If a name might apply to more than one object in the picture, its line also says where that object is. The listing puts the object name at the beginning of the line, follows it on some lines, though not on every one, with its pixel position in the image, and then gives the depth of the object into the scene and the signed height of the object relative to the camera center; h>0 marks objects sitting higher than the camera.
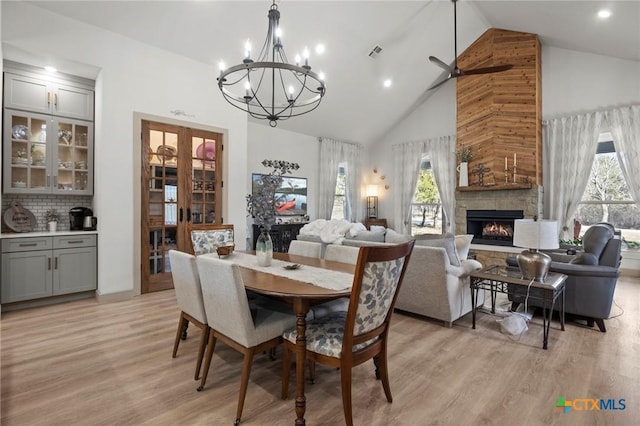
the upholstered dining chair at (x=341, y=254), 2.63 -0.35
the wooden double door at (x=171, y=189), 4.20 +0.35
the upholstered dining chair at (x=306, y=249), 2.95 -0.35
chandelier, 2.47 +2.19
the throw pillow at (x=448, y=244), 3.15 -0.31
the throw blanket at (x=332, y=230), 3.95 -0.22
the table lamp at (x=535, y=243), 2.70 -0.26
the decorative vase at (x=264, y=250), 2.48 -0.30
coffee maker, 4.03 -0.09
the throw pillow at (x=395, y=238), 3.36 -0.27
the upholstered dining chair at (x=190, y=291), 2.10 -0.56
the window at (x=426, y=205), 7.78 +0.21
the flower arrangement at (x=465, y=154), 6.60 +1.27
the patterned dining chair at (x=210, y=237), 3.25 -0.27
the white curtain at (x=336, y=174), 7.58 +1.00
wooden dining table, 1.68 -0.46
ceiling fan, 4.57 +2.23
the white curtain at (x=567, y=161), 5.62 +0.99
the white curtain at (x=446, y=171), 7.31 +1.01
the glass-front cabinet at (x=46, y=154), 3.63 +0.73
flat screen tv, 6.80 +0.38
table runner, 1.93 -0.43
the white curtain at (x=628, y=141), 5.17 +1.24
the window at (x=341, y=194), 8.05 +0.51
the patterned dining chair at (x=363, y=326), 1.57 -0.65
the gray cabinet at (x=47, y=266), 3.44 -0.63
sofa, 3.07 -0.67
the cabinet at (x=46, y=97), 3.61 +1.42
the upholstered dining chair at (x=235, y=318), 1.73 -0.66
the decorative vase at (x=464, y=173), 6.61 +0.86
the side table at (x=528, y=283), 2.71 -0.63
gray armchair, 2.98 -0.60
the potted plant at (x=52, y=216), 4.00 -0.04
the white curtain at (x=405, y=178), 7.95 +0.93
